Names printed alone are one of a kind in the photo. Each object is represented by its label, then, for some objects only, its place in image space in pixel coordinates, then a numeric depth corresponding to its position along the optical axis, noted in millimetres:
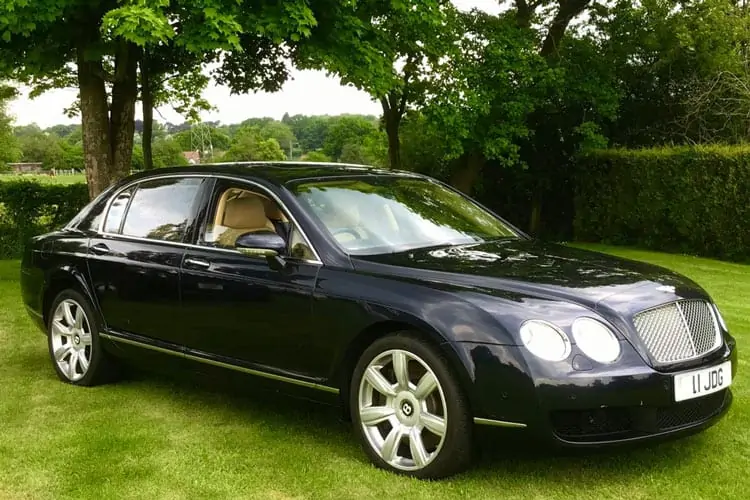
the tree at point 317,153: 62819
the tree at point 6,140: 57834
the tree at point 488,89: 21297
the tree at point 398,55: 13984
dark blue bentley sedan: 3918
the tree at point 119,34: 10906
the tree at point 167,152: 50891
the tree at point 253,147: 87062
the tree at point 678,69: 20922
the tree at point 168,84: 19156
